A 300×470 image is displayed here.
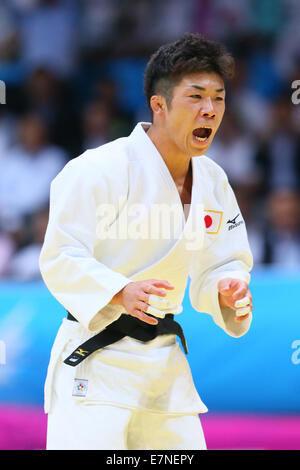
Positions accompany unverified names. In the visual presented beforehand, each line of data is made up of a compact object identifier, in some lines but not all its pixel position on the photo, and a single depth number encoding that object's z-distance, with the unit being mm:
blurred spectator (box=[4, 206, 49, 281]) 11414
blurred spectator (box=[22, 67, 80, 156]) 13898
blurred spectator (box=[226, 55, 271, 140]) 13437
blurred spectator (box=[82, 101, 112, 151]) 13719
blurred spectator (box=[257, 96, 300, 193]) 13055
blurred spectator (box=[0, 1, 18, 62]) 15117
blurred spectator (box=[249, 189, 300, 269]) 11617
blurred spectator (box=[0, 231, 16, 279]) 11777
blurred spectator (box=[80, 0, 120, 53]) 15289
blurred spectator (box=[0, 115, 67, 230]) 12898
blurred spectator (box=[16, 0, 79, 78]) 15094
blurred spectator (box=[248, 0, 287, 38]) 14758
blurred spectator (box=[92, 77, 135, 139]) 13852
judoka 5598
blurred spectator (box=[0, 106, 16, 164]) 13750
